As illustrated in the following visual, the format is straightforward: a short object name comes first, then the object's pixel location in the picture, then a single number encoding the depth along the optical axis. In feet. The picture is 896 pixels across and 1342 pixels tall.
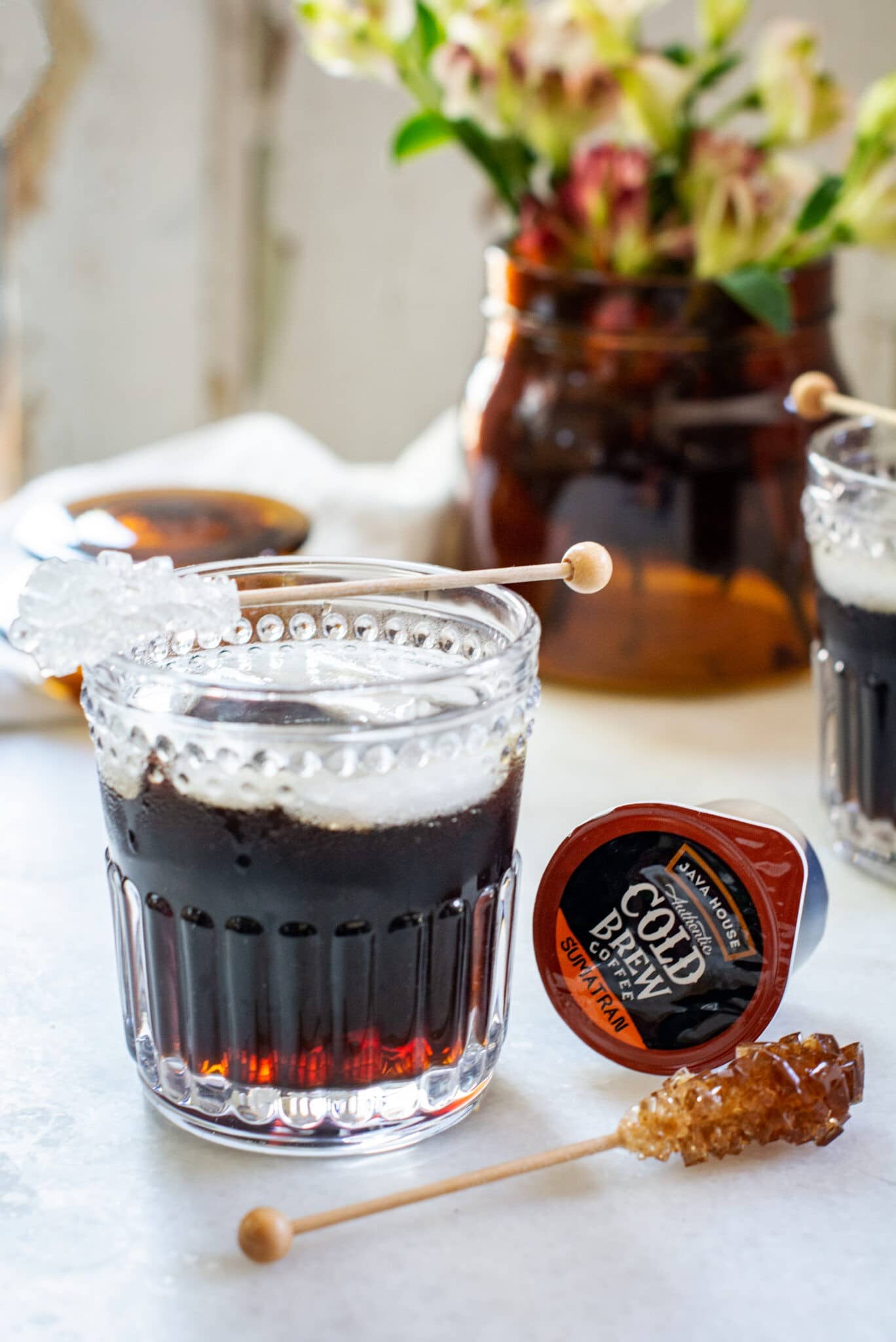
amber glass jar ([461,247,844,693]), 2.72
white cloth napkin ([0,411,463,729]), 2.84
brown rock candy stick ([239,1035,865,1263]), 2.03
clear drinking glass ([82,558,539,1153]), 1.97
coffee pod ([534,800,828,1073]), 2.10
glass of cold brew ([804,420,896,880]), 2.38
